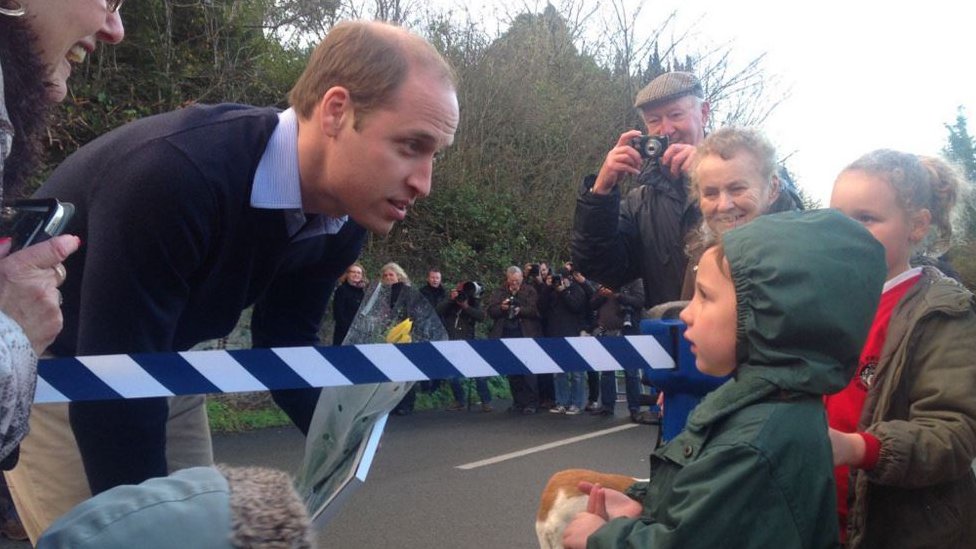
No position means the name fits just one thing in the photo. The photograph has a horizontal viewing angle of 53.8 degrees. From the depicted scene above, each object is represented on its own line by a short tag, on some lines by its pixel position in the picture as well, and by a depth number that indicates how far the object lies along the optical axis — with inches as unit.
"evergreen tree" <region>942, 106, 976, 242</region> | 1952.5
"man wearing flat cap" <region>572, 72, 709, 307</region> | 137.2
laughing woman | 52.6
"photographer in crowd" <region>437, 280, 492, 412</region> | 543.8
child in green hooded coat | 70.9
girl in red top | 88.4
